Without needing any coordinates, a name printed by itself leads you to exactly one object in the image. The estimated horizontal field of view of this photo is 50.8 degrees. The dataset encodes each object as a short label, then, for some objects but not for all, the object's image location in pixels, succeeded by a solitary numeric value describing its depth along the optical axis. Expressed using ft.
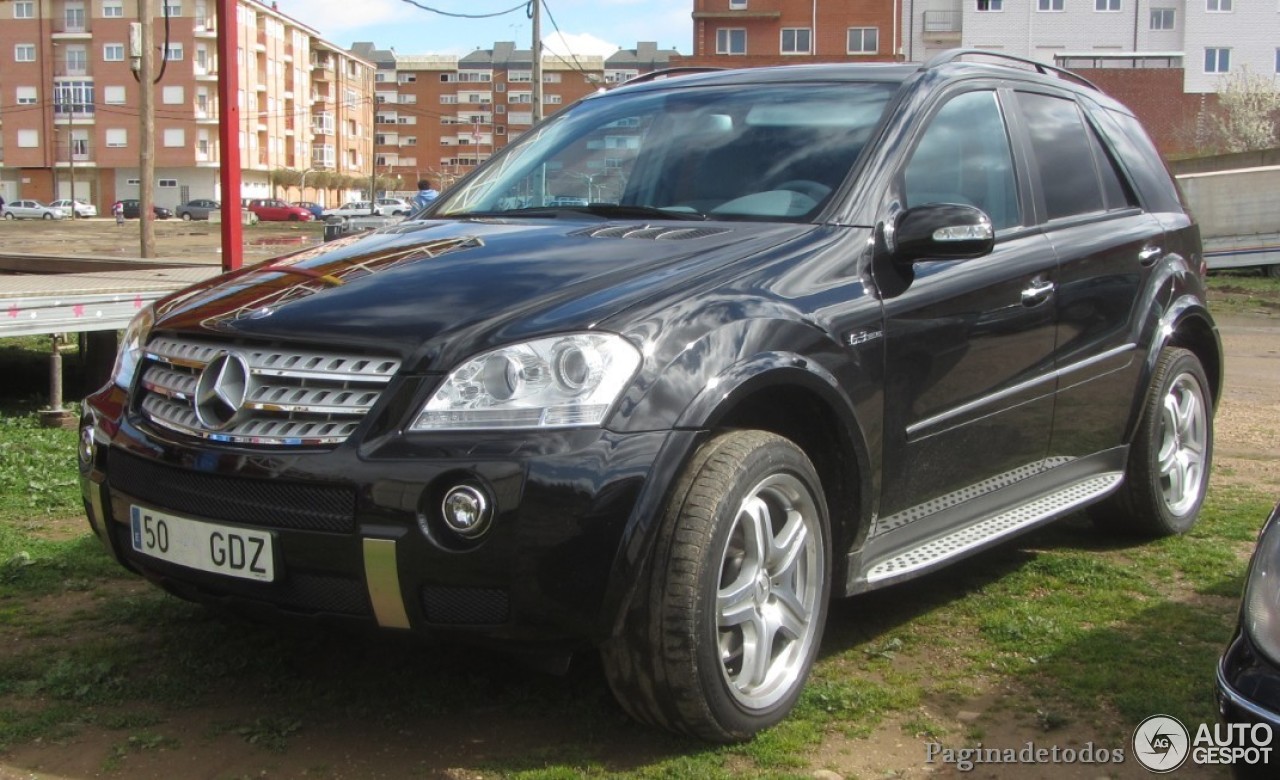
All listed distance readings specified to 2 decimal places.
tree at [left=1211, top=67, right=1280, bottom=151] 176.55
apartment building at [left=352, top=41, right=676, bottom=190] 435.53
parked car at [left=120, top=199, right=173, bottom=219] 250.37
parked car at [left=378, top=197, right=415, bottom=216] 199.11
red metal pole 33.88
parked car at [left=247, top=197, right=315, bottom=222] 221.87
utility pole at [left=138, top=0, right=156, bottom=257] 61.41
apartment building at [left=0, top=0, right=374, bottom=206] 296.71
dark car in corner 8.18
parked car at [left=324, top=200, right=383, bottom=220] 185.91
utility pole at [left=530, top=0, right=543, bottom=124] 96.15
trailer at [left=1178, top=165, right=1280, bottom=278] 72.79
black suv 9.43
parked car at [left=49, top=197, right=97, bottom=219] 246.94
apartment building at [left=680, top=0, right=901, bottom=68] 223.51
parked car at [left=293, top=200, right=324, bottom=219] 233.55
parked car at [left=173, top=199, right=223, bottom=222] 233.35
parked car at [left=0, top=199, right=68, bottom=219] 235.20
